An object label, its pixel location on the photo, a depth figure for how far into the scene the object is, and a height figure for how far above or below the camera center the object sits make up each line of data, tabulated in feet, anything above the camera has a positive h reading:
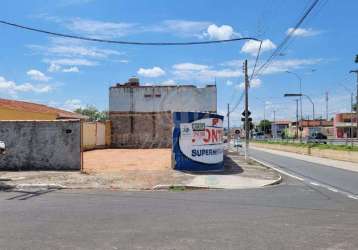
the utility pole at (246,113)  108.11 +5.35
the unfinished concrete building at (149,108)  168.66 +9.99
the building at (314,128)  436.76 +8.19
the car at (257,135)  497.21 +1.94
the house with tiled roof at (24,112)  130.41 +7.56
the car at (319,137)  271.41 -0.25
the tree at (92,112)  446.60 +23.26
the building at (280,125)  589.81 +14.37
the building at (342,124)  361.65 +8.67
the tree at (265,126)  609.87 +13.41
